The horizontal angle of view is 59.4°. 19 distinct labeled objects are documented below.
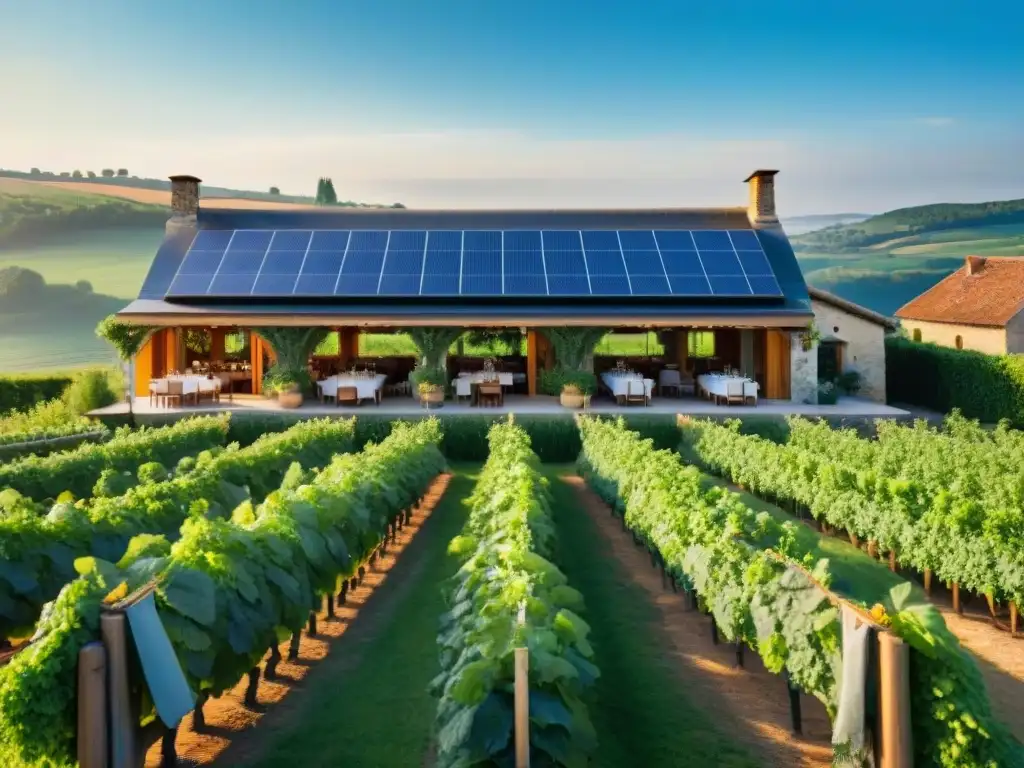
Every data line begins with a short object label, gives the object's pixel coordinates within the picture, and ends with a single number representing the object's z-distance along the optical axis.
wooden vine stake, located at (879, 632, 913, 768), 4.98
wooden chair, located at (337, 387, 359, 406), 22.02
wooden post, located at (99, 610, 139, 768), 4.94
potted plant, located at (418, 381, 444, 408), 21.91
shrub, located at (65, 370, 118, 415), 22.38
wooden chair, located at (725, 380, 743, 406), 22.12
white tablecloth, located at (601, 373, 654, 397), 22.33
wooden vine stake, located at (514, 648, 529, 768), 4.52
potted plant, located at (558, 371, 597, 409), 21.94
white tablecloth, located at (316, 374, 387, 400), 22.30
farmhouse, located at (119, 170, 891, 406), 22.78
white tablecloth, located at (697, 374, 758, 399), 22.19
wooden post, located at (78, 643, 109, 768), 4.84
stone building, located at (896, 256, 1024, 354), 30.24
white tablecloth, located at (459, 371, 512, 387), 22.70
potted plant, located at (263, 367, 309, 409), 21.84
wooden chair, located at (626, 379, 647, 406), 22.30
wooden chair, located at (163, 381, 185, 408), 21.38
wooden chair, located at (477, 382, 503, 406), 21.98
